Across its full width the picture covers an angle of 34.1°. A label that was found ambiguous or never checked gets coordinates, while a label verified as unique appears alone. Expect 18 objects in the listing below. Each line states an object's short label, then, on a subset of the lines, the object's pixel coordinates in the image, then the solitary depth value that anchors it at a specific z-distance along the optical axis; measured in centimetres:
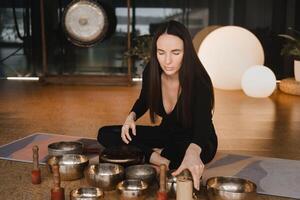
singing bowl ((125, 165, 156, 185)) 191
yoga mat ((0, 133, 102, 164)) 236
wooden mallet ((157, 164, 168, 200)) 164
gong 473
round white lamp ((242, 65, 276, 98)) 409
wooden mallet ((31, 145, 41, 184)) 198
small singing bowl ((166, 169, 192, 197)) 181
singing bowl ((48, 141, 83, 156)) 219
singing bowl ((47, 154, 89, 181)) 202
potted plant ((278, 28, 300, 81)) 429
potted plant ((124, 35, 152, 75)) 466
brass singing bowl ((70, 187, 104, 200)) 169
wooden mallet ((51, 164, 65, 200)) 173
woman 182
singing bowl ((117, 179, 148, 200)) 177
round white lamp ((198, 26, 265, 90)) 433
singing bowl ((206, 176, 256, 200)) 173
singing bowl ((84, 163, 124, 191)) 189
